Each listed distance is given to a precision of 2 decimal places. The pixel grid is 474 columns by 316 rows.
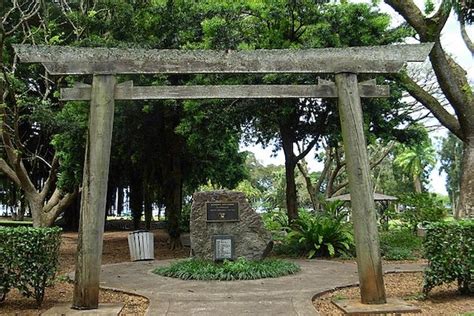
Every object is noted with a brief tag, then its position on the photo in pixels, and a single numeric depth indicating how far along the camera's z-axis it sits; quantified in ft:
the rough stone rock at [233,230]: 32.89
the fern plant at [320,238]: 41.42
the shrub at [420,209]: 52.65
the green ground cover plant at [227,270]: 28.73
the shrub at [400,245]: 40.57
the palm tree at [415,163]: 175.01
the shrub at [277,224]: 50.26
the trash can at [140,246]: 41.45
